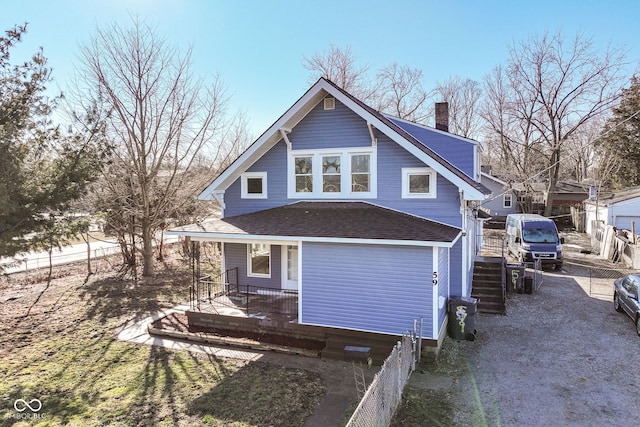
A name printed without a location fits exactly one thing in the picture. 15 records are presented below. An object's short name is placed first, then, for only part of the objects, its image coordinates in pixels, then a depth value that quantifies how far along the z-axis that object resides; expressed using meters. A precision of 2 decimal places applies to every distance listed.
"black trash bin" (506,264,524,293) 16.55
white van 20.61
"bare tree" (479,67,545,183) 38.62
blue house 10.16
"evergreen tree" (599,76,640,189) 37.10
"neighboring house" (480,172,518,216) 44.58
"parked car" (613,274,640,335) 11.77
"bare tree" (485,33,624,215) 35.34
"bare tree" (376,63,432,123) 42.06
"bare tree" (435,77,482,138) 48.19
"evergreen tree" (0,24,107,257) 9.80
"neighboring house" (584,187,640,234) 27.53
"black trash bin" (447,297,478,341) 11.44
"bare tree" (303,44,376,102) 37.97
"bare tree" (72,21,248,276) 18.81
